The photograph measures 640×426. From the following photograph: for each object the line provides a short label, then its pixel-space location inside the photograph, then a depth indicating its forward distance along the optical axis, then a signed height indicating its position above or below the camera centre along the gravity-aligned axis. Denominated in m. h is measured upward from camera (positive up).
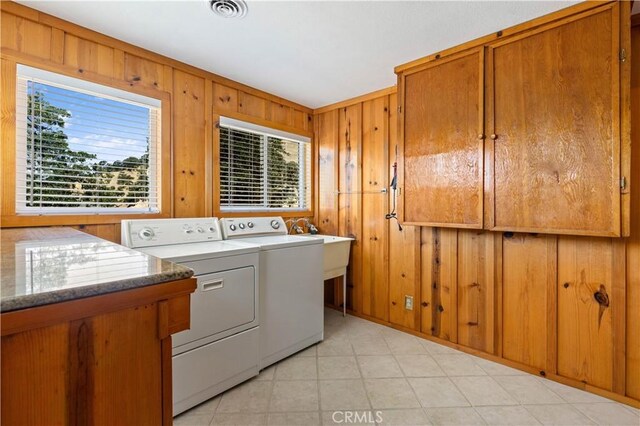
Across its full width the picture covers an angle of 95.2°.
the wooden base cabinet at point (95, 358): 0.57 -0.32
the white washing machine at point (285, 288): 2.12 -0.60
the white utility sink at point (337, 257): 2.83 -0.46
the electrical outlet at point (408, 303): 2.69 -0.84
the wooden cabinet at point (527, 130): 1.60 +0.53
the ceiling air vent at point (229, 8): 1.63 +1.17
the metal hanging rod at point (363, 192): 2.90 +0.21
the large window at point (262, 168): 2.69 +0.45
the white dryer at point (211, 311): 1.67 -0.62
